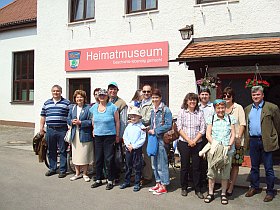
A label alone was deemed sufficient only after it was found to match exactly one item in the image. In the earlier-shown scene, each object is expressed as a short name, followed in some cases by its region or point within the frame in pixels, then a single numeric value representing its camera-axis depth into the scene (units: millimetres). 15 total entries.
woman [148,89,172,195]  5910
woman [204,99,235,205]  5425
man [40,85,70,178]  7078
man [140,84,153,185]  6218
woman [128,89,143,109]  6709
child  6066
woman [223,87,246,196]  5734
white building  8148
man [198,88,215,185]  6055
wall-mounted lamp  9078
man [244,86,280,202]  5523
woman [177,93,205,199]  5695
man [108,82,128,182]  6617
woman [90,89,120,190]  6270
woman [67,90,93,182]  6715
